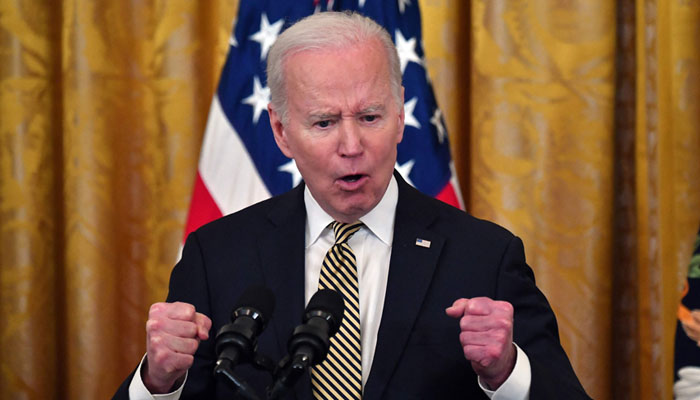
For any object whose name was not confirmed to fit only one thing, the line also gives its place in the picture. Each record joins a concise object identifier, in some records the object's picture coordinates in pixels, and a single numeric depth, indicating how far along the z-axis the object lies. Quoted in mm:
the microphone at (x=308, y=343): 4423
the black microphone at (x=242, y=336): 4412
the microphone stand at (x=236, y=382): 4410
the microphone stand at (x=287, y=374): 4418
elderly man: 4674
